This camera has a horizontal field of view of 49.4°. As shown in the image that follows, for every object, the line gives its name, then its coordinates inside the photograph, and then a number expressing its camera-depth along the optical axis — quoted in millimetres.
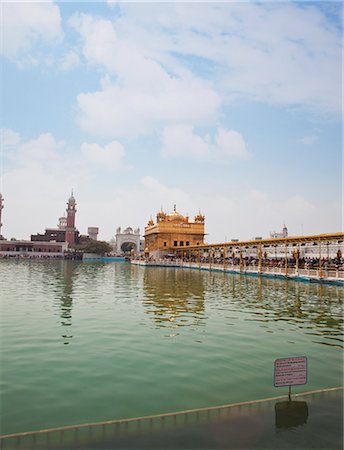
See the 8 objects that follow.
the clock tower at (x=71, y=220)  133125
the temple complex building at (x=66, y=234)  130625
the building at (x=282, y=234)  123850
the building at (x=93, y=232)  181750
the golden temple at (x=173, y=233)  79312
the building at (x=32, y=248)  119538
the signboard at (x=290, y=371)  6715
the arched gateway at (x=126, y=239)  131500
